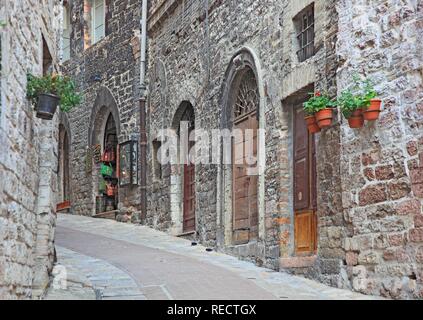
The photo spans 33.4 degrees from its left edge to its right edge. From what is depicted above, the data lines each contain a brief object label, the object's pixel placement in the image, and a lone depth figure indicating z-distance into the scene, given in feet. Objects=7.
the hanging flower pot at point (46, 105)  19.30
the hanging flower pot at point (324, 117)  24.80
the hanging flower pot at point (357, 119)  23.02
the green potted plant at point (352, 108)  22.62
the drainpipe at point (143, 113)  48.29
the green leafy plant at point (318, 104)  24.82
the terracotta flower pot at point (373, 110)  22.39
